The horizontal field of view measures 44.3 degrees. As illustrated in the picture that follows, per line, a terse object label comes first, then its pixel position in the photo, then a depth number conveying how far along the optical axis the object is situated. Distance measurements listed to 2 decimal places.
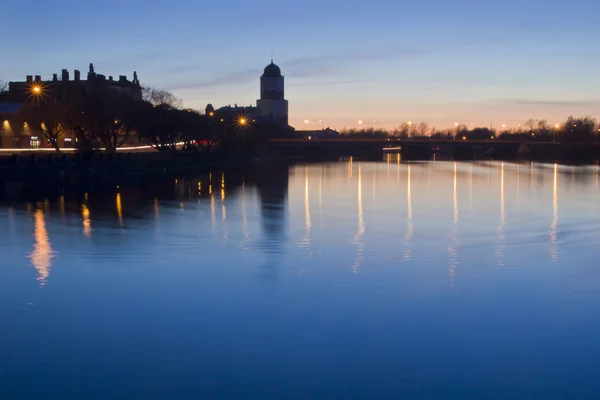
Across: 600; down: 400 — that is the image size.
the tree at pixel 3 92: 73.07
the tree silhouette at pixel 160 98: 87.62
